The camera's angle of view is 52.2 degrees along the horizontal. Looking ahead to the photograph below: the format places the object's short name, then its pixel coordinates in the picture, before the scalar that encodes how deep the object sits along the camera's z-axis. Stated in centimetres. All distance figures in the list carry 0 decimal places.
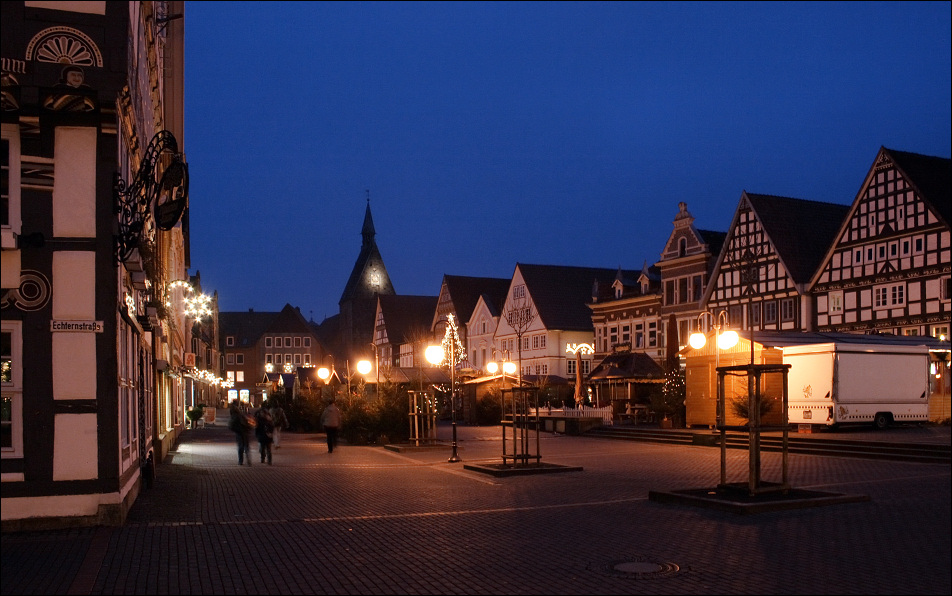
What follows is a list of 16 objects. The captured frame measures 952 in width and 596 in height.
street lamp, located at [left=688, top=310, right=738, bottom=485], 1451
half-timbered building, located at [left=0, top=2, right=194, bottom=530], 1265
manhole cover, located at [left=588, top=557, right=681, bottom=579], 955
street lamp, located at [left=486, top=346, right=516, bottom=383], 5291
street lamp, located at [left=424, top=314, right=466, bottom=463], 2416
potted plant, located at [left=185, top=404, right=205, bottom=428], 4862
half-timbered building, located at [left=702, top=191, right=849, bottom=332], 5056
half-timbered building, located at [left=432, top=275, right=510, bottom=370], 8369
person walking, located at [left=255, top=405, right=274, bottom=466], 2455
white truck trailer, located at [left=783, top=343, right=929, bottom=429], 3105
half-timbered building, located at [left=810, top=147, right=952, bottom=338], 4184
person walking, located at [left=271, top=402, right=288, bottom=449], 2789
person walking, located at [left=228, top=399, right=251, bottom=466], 2453
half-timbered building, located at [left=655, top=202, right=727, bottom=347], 5788
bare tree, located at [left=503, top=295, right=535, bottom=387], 7344
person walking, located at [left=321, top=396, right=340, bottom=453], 2814
